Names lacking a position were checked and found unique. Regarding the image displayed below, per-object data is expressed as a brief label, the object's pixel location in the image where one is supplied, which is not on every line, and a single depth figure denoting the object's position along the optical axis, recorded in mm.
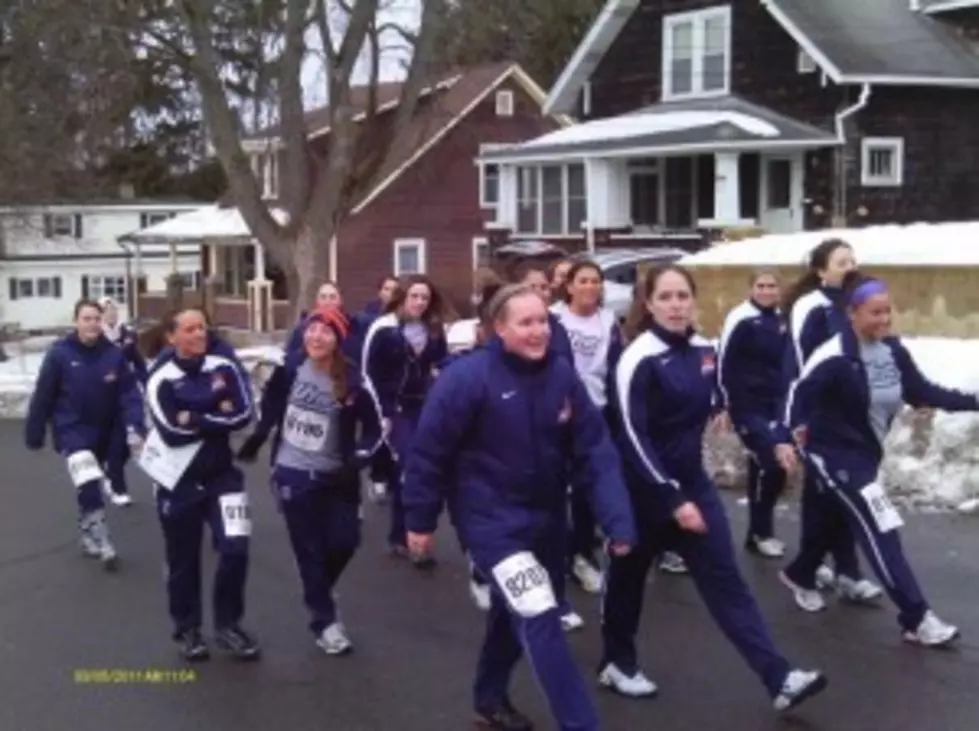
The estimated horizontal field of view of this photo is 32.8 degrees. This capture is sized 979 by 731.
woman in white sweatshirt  8680
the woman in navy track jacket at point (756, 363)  9594
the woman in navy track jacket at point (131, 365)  11728
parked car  24355
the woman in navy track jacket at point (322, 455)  7855
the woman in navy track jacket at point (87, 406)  10477
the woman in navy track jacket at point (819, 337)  8391
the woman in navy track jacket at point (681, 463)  6602
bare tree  27094
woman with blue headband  7590
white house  60844
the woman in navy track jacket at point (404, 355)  10438
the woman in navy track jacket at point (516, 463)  6012
